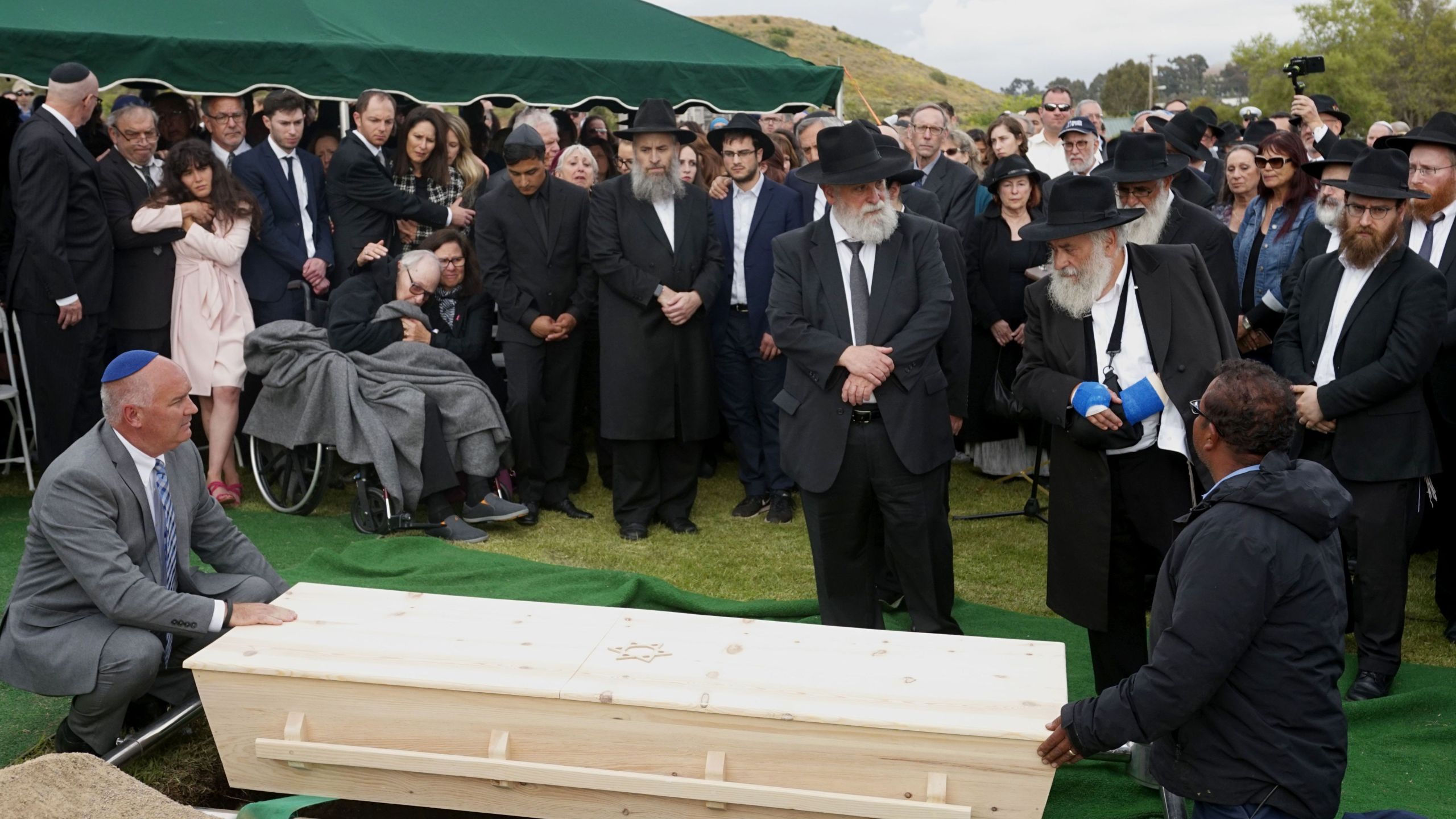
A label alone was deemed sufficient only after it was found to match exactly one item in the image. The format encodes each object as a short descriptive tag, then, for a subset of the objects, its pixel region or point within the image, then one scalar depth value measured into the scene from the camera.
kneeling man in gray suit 4.04
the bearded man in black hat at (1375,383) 4.81
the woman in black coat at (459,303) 7.33
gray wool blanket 6.83
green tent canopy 7.47
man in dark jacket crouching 2.97
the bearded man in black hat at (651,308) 7.00
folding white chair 7.16
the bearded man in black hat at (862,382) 4.96
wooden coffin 3.43
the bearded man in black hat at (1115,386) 4.34
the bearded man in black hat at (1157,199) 4.97
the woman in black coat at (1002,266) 7.50
